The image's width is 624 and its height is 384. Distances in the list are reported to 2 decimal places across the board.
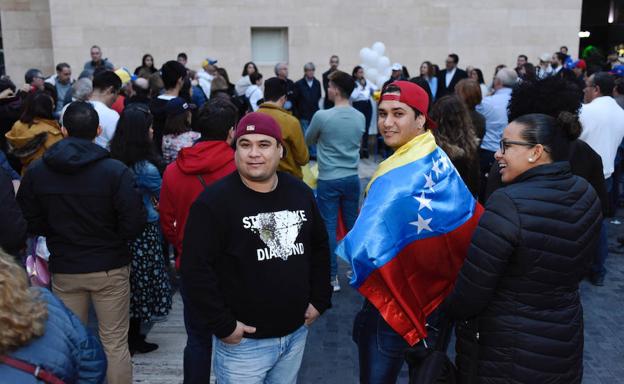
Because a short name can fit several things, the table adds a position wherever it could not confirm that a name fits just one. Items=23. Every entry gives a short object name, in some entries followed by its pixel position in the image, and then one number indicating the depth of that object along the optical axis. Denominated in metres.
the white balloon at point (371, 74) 14.61
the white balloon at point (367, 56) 14.73
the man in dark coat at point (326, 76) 13.17
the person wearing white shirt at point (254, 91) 12.40
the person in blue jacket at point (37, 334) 1.97
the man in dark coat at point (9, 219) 3.49
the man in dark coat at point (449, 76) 13.52
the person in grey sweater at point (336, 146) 5.92
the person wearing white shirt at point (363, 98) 12.96
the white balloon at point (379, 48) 14.98
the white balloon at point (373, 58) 14.72
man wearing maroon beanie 2.84
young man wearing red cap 3.45
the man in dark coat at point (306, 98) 13.41
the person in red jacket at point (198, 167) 4.11
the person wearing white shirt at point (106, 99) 5.76
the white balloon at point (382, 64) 14.72
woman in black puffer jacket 2.79
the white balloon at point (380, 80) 14.36
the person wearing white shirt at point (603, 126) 6.56
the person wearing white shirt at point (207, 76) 12.49
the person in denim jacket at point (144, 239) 4.60
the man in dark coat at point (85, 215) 3.75
